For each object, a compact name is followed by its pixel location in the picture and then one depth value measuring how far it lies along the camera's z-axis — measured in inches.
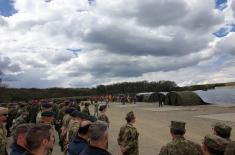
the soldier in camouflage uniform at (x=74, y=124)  132.7
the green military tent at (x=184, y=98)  793.0
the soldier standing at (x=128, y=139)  154.0
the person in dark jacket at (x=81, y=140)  100.5
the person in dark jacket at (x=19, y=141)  90.9
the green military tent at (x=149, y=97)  1055.0
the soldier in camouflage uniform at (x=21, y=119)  207.7
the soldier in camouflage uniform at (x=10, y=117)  370.1
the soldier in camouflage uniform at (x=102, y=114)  216.2
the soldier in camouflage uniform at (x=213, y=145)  77.6
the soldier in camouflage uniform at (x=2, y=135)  128.0
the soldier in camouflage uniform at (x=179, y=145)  93.3
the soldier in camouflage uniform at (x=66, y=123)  159.4
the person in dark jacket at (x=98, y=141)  76.6
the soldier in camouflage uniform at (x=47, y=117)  134.3
